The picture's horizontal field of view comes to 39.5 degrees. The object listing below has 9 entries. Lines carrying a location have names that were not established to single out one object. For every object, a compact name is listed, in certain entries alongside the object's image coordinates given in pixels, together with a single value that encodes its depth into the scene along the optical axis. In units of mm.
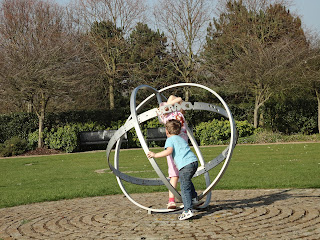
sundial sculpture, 6650
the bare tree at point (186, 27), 29672
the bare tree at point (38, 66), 22220
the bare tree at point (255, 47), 25016
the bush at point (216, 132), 23859
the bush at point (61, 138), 23109
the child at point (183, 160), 6524
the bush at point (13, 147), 22375
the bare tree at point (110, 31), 32312
